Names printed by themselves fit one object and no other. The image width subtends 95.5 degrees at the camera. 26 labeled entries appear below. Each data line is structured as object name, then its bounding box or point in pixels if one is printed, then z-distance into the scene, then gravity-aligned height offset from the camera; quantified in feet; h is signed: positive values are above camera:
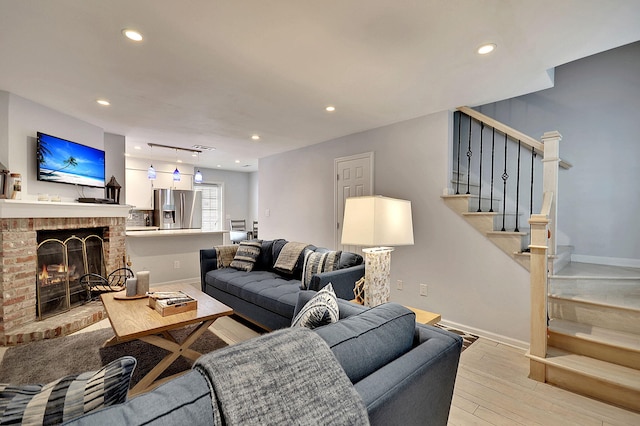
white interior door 13.41 +1.56
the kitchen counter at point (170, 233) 14.76 -1.24
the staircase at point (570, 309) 6.75 -2.54
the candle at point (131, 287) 8.32 -2.22
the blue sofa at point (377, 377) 2.08 -1.68
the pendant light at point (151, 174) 16.63 +2.07
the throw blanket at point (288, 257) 11.28 -1.80
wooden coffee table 6.29 -2.55
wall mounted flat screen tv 10.76 +1.92
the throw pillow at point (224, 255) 12.93 -2.00
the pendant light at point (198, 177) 18.85 +2.17
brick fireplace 9.09 -1.48
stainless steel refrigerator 21.63 +0.19
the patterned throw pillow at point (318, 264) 9.50 -1.73
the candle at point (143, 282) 8.46 -2.14
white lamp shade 5.89 -0.21
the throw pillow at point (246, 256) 12.36 -1.94
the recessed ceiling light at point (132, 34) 6.25 +3.84
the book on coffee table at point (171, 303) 7.05 -2.32
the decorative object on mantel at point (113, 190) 14.16 +0.98
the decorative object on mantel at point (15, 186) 9.69 +0.77
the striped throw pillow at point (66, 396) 1.99 -1.37
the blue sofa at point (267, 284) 8.70 -2.60
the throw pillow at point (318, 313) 4.04 -1.46
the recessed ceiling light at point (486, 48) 6.70 +3.89
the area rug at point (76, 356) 7.39 -4.18
